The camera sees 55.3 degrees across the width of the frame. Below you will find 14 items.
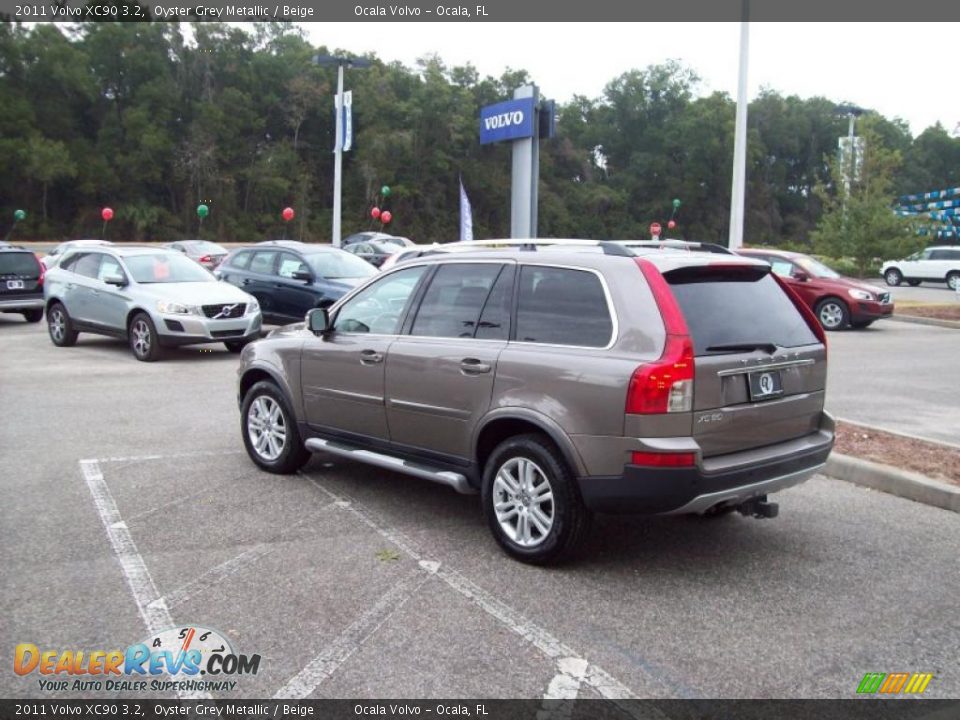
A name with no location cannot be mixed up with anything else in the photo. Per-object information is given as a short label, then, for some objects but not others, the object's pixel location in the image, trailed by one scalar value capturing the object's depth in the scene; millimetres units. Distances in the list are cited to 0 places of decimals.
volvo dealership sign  18453
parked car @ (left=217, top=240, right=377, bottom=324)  15352
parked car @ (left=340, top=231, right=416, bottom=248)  40944
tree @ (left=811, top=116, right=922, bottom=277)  24406
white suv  35969
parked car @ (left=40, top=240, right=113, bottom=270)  24912
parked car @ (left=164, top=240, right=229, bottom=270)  30772
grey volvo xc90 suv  4605
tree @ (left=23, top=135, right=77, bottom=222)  50281
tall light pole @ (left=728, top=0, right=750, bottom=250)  22219
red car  18312
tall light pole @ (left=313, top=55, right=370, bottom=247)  31547
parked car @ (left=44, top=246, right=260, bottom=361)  13164
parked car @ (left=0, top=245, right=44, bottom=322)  16609
